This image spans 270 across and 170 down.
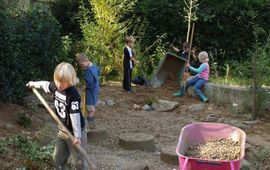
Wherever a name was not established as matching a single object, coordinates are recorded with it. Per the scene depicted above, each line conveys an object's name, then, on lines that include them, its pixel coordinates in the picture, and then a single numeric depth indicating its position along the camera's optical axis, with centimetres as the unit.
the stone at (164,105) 1055
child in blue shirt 780
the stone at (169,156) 718
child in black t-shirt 520
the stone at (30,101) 902
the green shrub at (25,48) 816
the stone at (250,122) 897
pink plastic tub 589
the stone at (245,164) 676
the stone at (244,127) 880
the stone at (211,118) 953
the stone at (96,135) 821
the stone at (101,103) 1069
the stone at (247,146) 761
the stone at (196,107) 1036
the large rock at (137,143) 785
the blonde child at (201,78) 1096
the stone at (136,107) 1070
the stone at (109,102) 1080
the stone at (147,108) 1066
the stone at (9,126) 744
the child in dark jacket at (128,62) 1186
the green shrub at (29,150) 582
